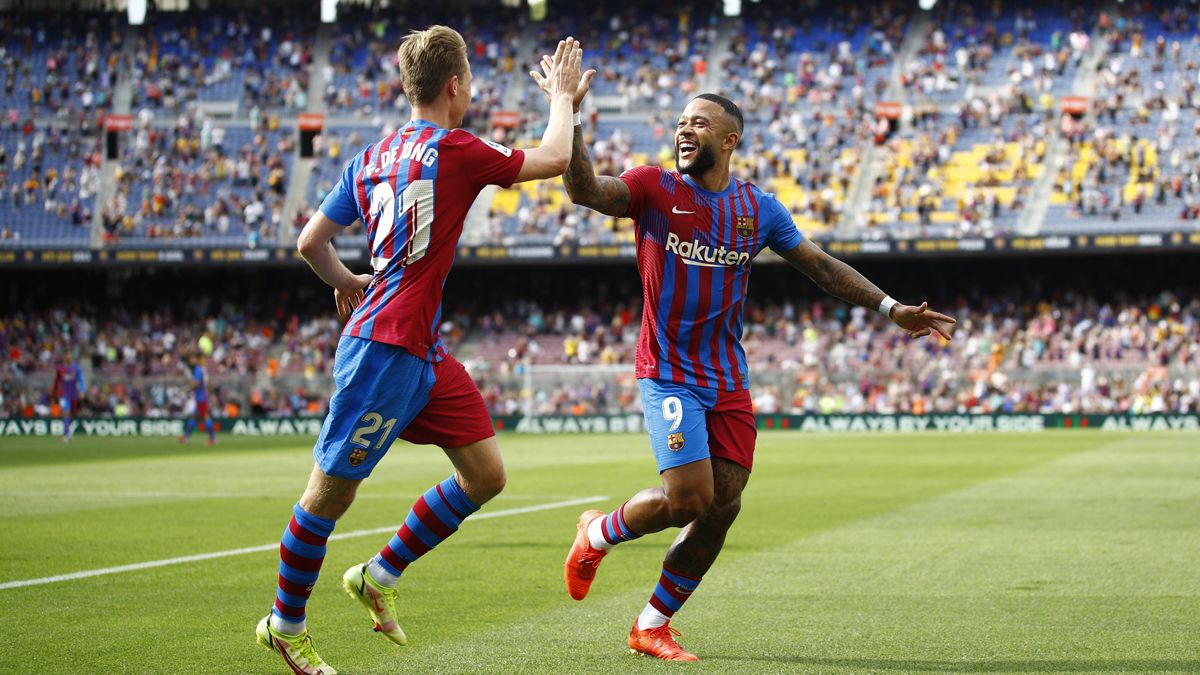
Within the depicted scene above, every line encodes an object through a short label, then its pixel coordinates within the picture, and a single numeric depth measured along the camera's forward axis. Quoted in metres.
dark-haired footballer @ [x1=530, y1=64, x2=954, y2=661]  6.88
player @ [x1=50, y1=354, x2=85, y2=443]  32.16
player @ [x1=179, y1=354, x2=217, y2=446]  31.66
